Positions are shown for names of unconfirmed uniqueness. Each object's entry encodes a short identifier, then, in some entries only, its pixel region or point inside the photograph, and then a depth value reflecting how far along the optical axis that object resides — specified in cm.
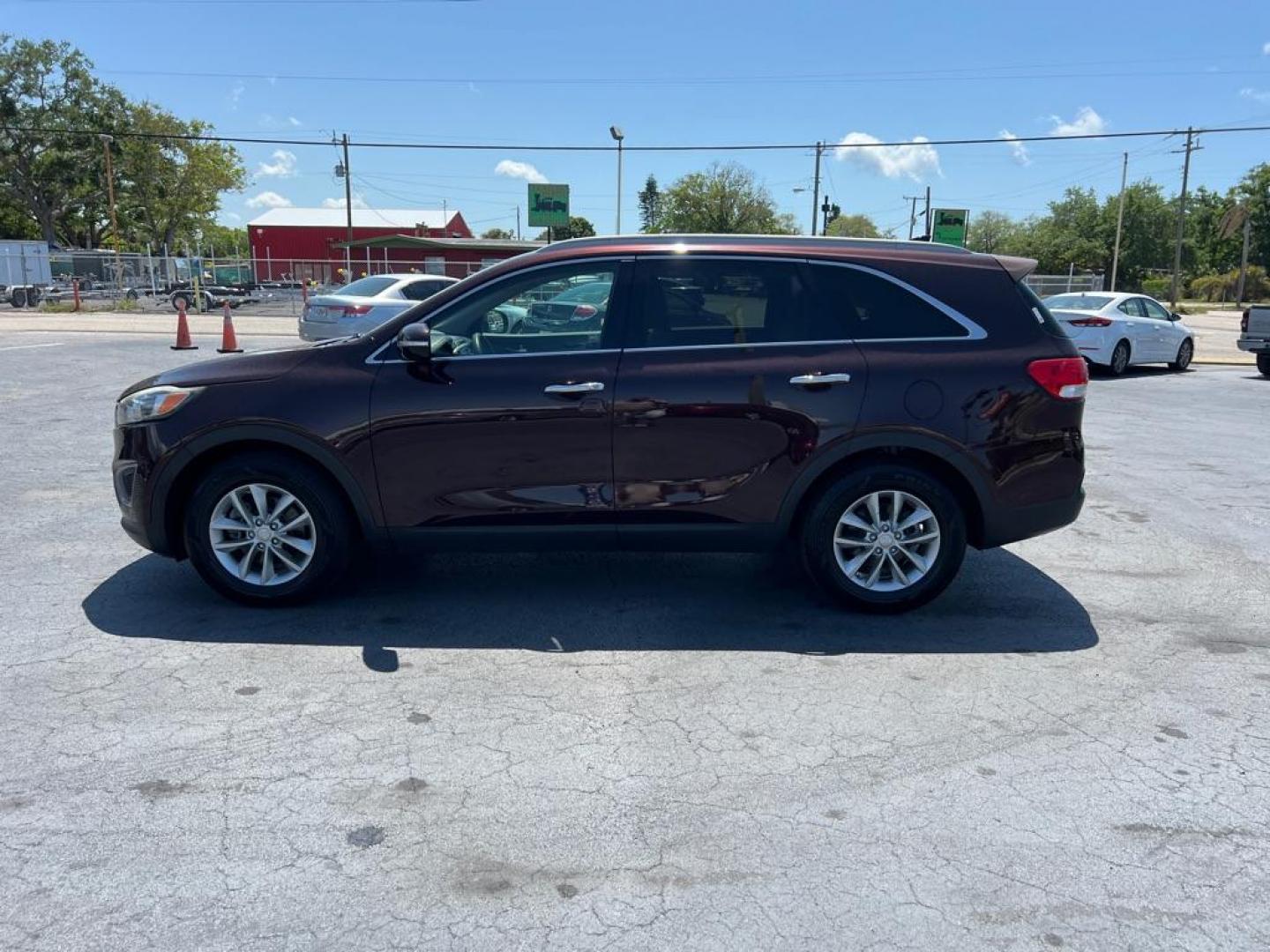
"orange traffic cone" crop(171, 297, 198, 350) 1819
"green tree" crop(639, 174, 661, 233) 11916
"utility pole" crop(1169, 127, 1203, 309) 4903
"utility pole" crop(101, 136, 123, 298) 5351
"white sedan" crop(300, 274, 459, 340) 1520
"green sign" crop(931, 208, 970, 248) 3696
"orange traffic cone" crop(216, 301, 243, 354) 1731
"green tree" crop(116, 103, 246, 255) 6147
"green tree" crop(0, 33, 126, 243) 5819
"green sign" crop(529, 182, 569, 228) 4644
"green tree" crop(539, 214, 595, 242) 10382
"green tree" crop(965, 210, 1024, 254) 9708
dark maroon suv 466
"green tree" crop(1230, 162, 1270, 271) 6525
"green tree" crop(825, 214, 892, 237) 11290
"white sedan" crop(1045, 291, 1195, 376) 1717
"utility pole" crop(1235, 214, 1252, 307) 6077
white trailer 3988
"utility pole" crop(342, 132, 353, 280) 5000
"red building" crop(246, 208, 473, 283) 7006
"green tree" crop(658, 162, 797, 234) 7119
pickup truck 1769
